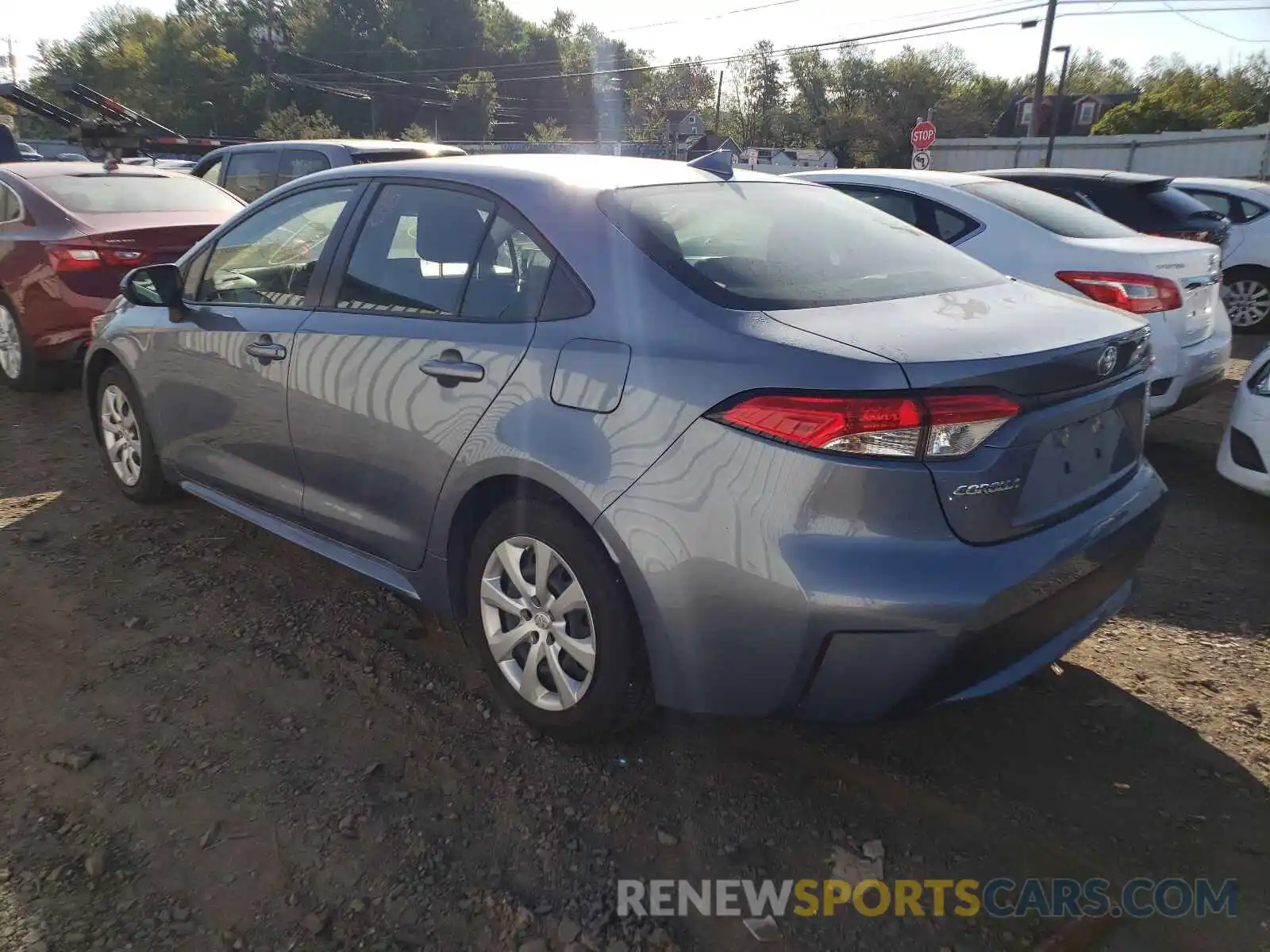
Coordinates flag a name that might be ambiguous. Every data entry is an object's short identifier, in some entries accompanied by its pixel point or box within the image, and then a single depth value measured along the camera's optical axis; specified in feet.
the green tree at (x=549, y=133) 197.28
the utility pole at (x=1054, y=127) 103.41
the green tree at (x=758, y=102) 196.75
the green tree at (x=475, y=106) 212.64
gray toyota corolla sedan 6.93
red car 19.88
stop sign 63.77
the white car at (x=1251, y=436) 13.97
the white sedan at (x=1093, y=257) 16.47
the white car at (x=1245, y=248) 30.32
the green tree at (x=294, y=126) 144.36
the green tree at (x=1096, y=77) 220.84
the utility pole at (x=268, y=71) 162.89
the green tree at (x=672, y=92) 257.96
